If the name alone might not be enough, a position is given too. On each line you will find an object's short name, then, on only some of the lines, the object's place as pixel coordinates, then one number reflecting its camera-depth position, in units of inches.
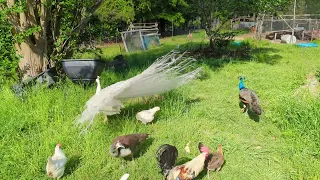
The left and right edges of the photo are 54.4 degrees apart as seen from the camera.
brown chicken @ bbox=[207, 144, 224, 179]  147.2
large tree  254.4
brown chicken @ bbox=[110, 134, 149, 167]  149.0
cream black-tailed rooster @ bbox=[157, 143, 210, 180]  133.7
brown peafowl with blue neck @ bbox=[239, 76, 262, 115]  202.8
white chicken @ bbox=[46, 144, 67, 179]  139.1
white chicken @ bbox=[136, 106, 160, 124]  186.7
